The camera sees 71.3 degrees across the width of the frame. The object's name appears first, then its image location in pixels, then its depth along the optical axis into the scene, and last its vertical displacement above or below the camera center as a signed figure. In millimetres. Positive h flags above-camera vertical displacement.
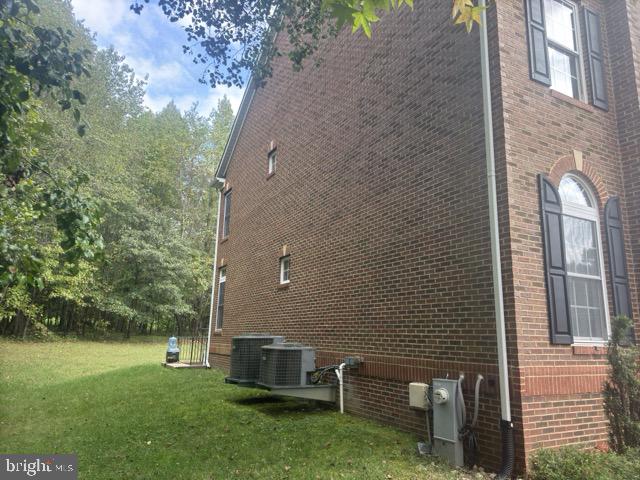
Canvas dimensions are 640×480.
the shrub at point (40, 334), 23938 -425
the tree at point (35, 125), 3695 +1732
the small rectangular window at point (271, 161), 12631 +4840
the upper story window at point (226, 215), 15945 +4108
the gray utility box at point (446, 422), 5152 -983
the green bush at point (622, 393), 5123 -571
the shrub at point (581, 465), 4410 -1230
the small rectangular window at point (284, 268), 10992 +1568
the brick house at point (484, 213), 5254 +1788
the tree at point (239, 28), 6195 +4383
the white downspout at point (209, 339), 14578 -267
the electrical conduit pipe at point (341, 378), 7655 -748
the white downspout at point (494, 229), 4898 +1282
